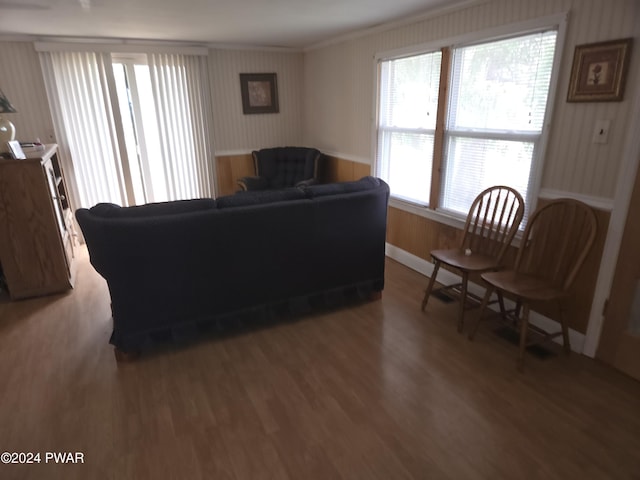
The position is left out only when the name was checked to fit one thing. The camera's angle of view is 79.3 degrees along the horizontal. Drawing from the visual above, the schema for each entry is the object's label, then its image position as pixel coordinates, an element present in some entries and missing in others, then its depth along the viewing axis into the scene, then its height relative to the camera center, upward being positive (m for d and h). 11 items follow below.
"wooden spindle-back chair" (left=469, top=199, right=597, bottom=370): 2.29 -0.93
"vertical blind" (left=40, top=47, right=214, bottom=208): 4.42 -0.05
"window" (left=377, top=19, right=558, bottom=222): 2.56 -0.04
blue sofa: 2.33 -0.88
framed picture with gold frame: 2.05 +0.21
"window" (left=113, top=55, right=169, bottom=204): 4.73 -0.12
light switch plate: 2.17 -0.11
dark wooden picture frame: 5.27 +0.33
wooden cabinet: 3.13 -0.89
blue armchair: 5.16 -0.64
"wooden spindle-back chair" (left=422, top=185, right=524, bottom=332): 2.70 -0.89
